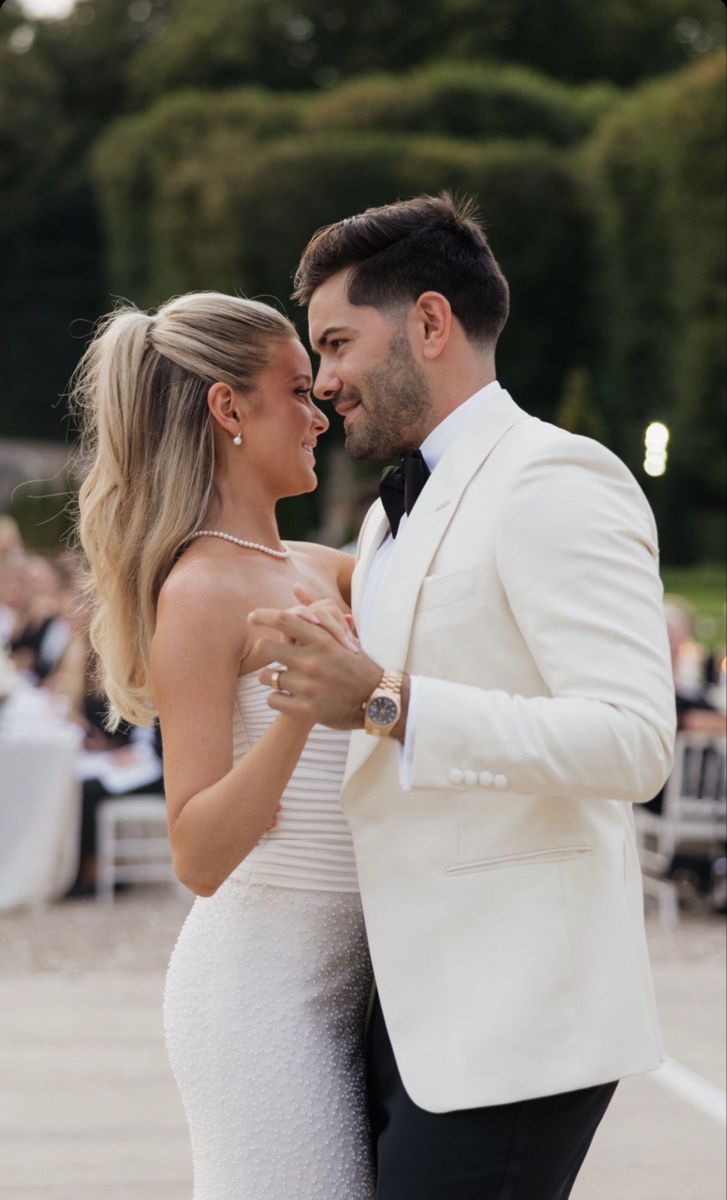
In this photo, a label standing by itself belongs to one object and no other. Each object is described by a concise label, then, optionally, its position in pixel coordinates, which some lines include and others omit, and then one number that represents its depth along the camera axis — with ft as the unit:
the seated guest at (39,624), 36.78
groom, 5.69
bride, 6.75
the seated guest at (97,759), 28.09
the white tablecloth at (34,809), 27.12
